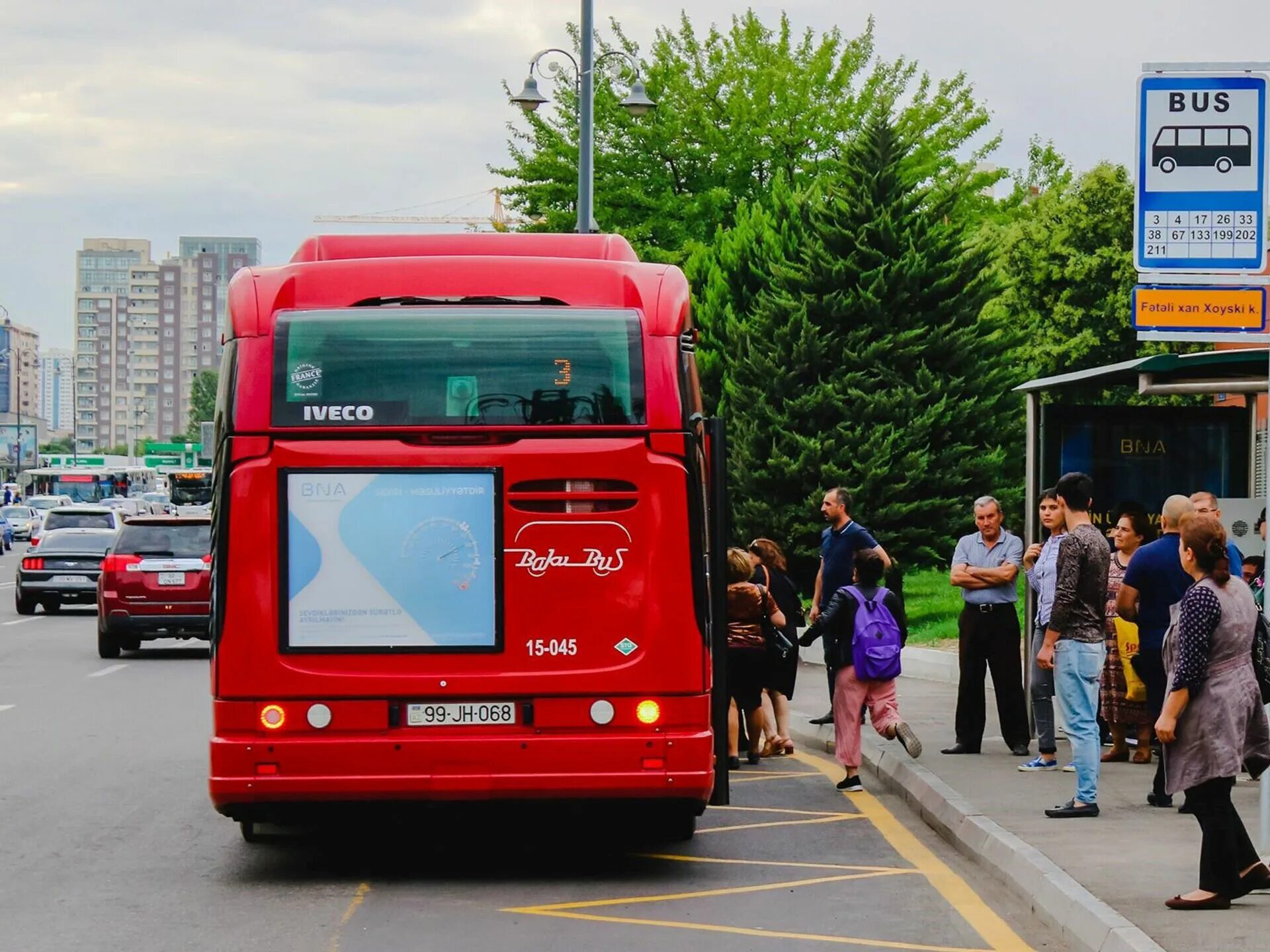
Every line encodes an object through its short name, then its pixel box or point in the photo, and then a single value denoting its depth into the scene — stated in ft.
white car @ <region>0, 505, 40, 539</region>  248.32
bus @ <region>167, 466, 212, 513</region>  308.60
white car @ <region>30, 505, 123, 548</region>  126.52
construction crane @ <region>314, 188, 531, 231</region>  540.48
